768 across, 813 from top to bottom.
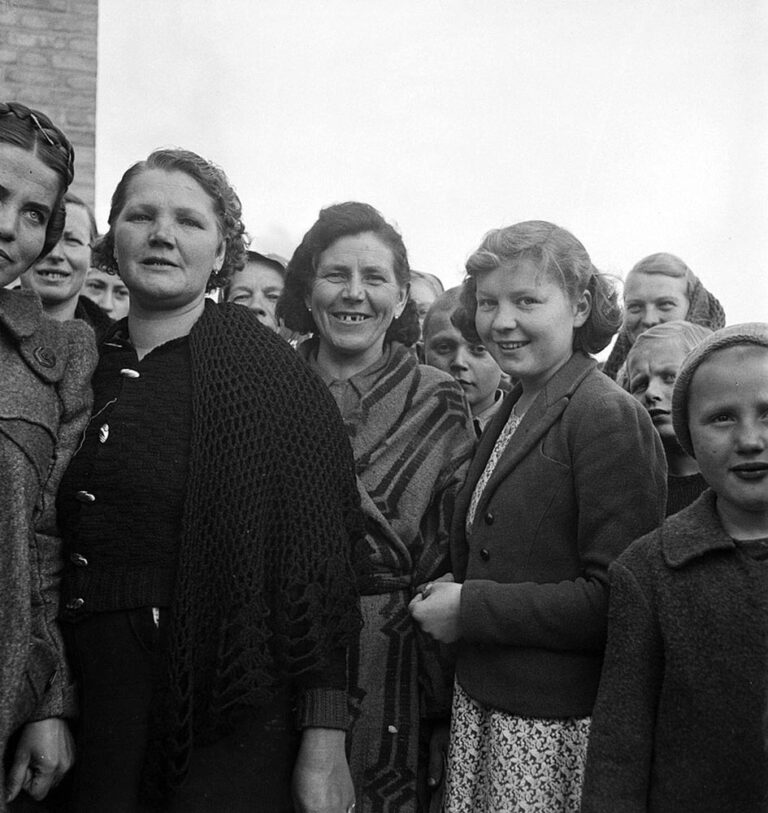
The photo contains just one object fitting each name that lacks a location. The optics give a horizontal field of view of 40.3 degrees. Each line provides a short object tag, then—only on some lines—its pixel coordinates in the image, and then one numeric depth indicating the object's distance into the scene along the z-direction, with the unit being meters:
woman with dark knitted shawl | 2.13
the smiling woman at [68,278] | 3.70
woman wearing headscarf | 4.12
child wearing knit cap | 1.83
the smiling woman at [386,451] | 2.66
